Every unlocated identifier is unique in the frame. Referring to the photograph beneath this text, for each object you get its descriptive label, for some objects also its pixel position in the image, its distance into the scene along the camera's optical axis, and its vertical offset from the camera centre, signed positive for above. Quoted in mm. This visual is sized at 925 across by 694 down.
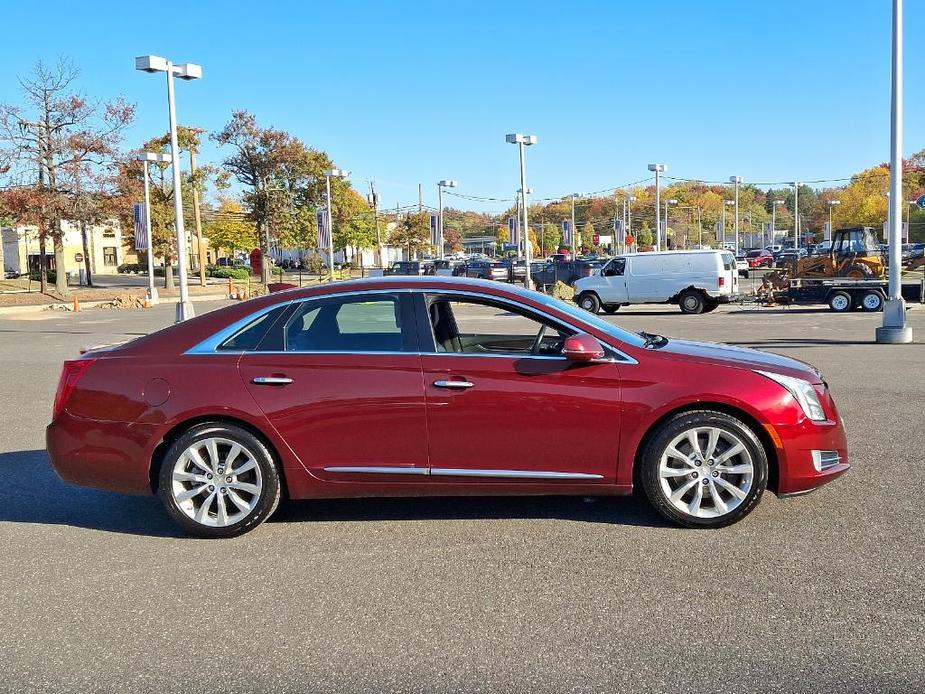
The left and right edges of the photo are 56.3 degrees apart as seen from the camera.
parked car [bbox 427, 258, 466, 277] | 48469 +461
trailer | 24047 -906
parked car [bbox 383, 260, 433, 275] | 50431 +574
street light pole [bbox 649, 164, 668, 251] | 45688 +5227
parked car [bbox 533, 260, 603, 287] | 42250 -26
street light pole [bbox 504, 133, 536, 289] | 35094 +5217
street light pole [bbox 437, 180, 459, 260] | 45531 +4859
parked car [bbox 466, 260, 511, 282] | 45144 +193
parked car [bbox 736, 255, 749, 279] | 50969 -165
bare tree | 39125 +5879
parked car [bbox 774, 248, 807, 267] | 53422 +527
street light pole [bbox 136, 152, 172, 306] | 37934 +2897
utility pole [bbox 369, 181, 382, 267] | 68625 +5890
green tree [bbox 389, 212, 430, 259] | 89625 +4679
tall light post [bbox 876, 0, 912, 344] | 15148 +804
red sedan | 5020 -834
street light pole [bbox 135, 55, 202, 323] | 21094 +4207
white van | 26656 -417
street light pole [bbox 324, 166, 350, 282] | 41750 +5599
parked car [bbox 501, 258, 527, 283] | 42375 +62
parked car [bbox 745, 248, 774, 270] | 64062 +335
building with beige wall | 85750 +3720
